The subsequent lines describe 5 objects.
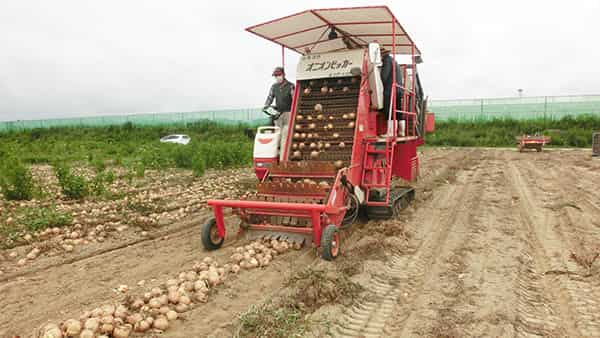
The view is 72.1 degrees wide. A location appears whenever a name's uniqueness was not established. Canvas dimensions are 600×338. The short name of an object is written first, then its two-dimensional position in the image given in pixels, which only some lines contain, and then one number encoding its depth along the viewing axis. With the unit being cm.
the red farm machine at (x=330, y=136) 547
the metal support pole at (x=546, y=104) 3951
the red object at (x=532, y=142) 2058
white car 3042
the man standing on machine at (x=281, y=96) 768
